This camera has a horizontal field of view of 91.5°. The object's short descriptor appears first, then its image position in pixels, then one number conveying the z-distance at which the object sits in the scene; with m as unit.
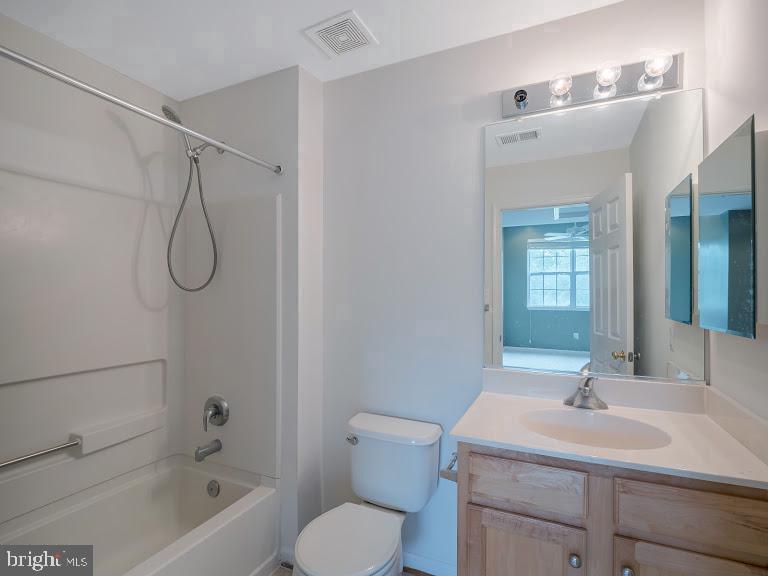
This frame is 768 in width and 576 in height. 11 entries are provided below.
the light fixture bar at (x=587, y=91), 1.42
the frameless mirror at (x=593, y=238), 1.44
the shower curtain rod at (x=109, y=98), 1.01
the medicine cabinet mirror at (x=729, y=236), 1.00
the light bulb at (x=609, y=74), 1.47
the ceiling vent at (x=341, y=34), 1.58
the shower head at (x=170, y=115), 1.74
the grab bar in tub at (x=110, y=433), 1.65
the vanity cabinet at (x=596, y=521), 0.95
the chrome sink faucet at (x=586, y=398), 1.46
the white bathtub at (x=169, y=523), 1.51
